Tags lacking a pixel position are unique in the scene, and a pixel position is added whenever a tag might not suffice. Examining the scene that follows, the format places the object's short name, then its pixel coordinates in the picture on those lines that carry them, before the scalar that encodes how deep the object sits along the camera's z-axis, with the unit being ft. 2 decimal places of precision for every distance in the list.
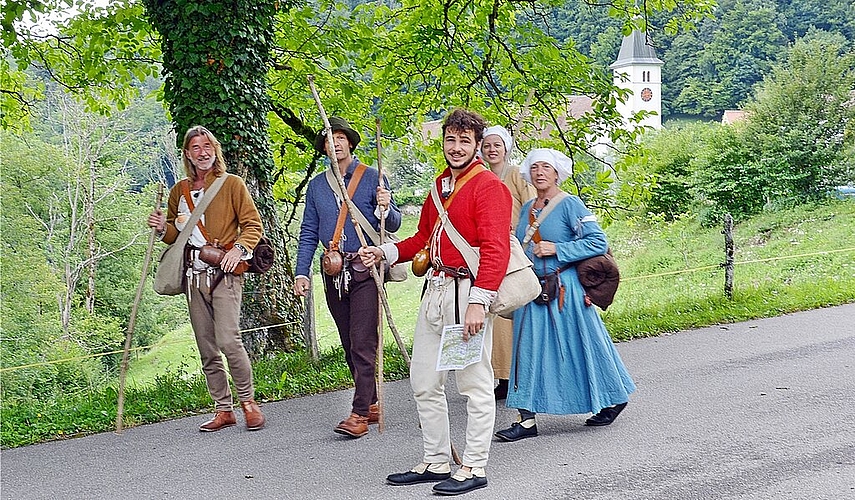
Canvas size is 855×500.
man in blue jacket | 20.74
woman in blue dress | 20.42
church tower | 300.81
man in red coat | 16.15
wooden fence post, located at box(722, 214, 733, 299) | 40.45
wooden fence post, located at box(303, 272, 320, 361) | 28.84
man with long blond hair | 21.48
